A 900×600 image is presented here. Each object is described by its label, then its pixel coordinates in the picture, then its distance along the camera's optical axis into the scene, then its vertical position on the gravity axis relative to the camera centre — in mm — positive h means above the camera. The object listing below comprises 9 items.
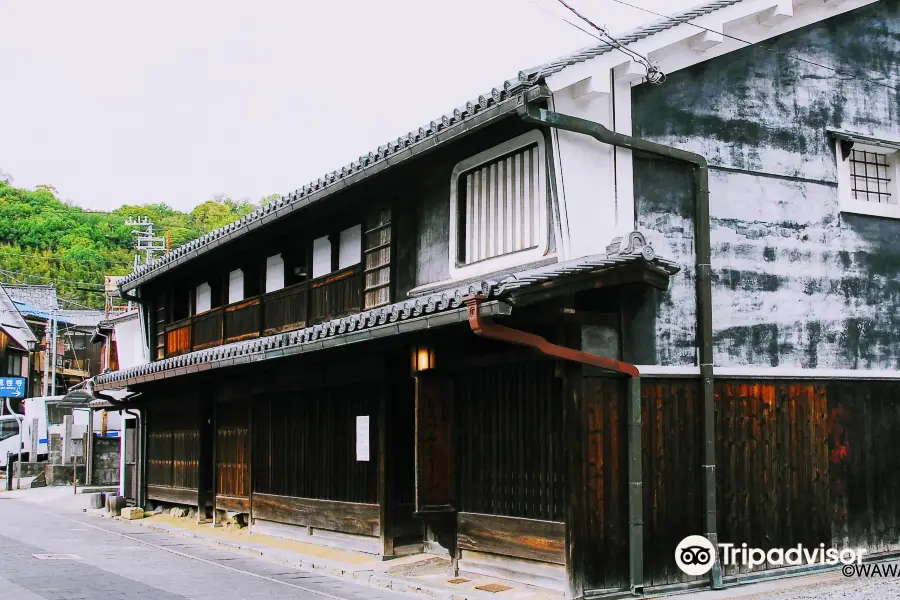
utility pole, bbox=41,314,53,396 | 58878 +3581
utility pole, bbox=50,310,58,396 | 55781 +2554
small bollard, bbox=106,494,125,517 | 28406 -3087
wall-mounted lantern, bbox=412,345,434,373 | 13961 +609
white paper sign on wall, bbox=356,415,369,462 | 17000 -671
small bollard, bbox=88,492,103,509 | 30422 -3108
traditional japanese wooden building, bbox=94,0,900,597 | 12148 +1172
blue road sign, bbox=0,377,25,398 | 58406 +968
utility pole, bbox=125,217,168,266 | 59250 +10212
